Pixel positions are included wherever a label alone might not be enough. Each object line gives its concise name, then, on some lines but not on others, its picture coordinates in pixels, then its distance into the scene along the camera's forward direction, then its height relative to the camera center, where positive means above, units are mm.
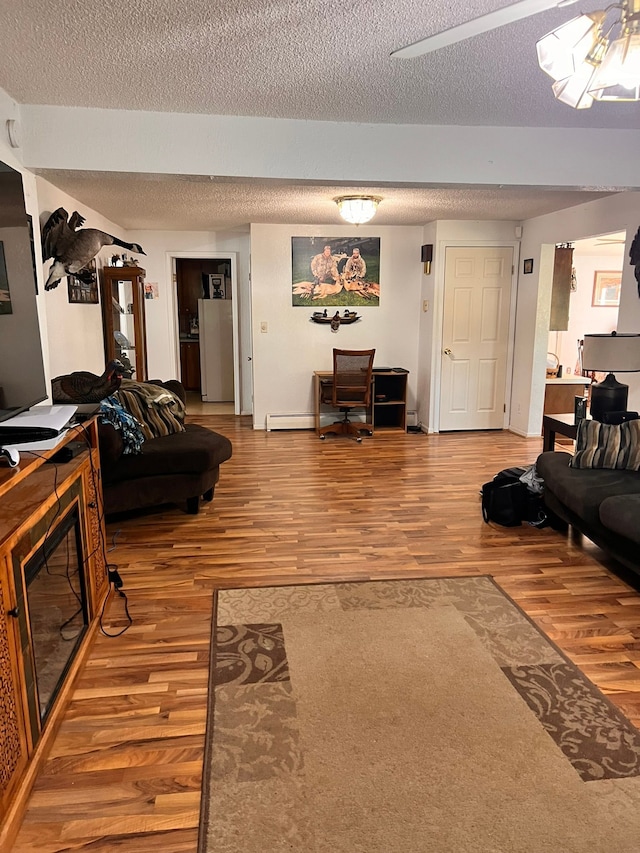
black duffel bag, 3656 -1227
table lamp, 3732 -359
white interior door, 6406 -344
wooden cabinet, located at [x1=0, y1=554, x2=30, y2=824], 1469 -1013
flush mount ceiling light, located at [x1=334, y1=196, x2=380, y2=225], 4773 +790
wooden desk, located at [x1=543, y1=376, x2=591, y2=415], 6484 -950
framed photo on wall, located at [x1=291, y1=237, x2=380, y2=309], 6586 +385
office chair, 6176 -810
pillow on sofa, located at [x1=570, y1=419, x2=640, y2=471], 3357 -797
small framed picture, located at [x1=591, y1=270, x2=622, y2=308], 8281 +233
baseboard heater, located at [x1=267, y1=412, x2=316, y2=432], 6832 -1324
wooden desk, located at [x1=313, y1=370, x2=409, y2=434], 6555 -1044
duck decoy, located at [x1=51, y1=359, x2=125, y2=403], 3266 -453
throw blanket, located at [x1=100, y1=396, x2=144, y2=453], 3494 -699
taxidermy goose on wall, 3938 +412
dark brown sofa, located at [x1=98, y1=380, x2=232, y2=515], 3469 -1009
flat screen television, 2014 -28
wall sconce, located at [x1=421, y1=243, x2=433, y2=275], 6422 +543
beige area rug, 1537 -1350
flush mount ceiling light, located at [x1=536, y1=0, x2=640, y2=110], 1618 +706
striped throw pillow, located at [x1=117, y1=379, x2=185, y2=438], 3961 -694
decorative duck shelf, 6688 -140
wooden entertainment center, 1504 -888
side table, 3939 -824
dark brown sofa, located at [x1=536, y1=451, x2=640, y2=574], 2705 -972
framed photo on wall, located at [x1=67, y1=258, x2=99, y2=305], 4559 +146
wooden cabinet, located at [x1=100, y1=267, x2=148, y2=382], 5477 -116
